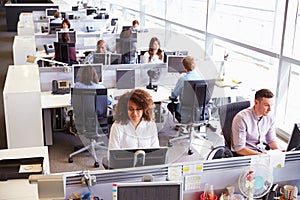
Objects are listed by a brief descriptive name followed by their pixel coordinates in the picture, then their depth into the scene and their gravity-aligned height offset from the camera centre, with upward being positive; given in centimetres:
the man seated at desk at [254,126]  314 -105
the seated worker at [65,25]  813 -72
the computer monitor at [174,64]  543 -97
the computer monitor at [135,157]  212 -87
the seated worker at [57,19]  855 -66
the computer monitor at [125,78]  505 -109
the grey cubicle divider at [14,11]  1340 -75
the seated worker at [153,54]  608 -95
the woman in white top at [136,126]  306 -102
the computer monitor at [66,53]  633 -99
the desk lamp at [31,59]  436 -75
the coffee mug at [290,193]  217 -105
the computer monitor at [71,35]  739 -84
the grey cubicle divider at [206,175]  195 -91
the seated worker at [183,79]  478 -103
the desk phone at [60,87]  484 -116
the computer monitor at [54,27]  831 -78
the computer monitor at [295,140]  256 -93
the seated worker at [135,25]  847 -72
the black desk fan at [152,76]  523 -111
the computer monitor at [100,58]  568 -96
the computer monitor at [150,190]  176 -86
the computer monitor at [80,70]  476 -94
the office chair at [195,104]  461 -129
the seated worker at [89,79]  451 -100
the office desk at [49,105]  442 -124
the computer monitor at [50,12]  1094 -63
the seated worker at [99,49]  635 -93
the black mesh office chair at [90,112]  421 -128
